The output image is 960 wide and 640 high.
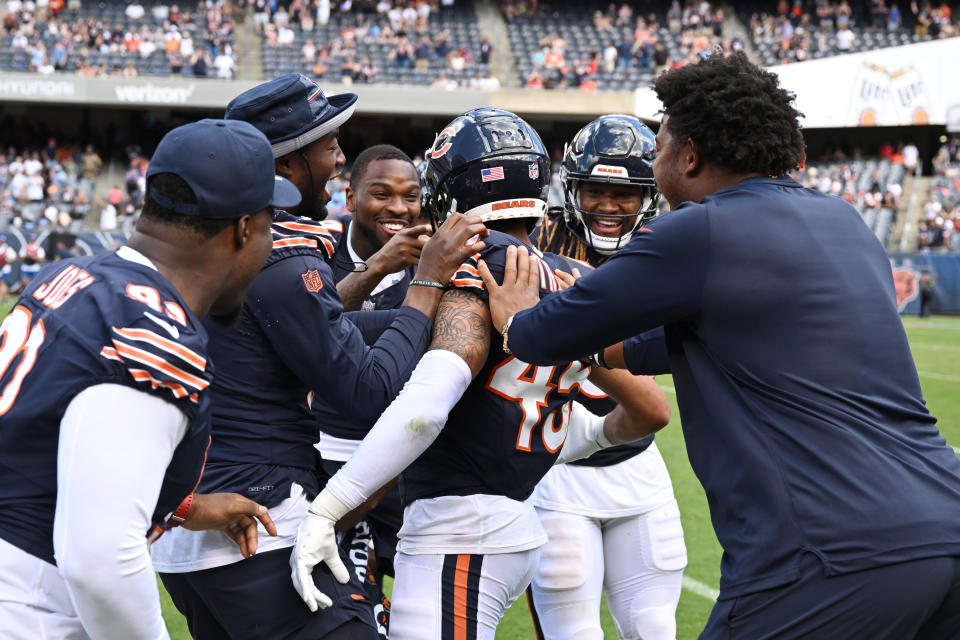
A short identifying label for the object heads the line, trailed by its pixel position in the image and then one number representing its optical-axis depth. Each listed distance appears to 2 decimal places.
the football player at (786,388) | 4.23
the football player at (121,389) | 3.67
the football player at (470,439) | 5.18
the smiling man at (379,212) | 8.89
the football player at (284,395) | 5.33
